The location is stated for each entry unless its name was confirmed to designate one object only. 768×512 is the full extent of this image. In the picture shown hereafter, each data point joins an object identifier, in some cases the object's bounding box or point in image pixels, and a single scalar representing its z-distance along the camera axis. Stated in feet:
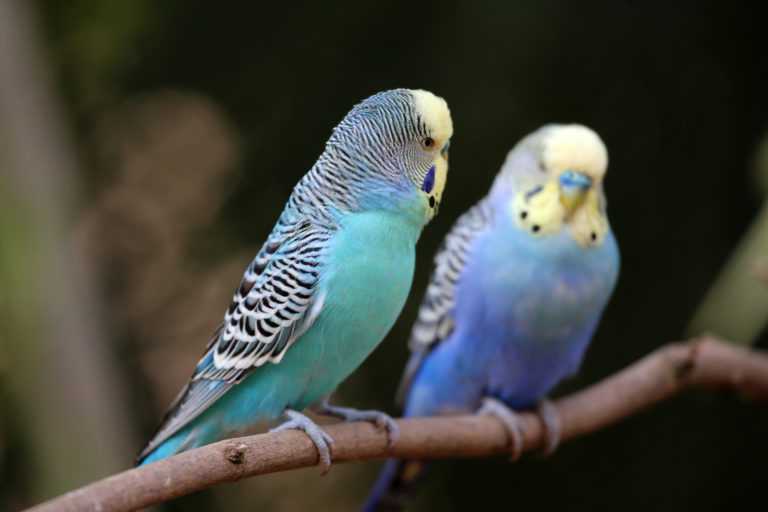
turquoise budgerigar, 4.73
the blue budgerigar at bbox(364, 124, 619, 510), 5.05
